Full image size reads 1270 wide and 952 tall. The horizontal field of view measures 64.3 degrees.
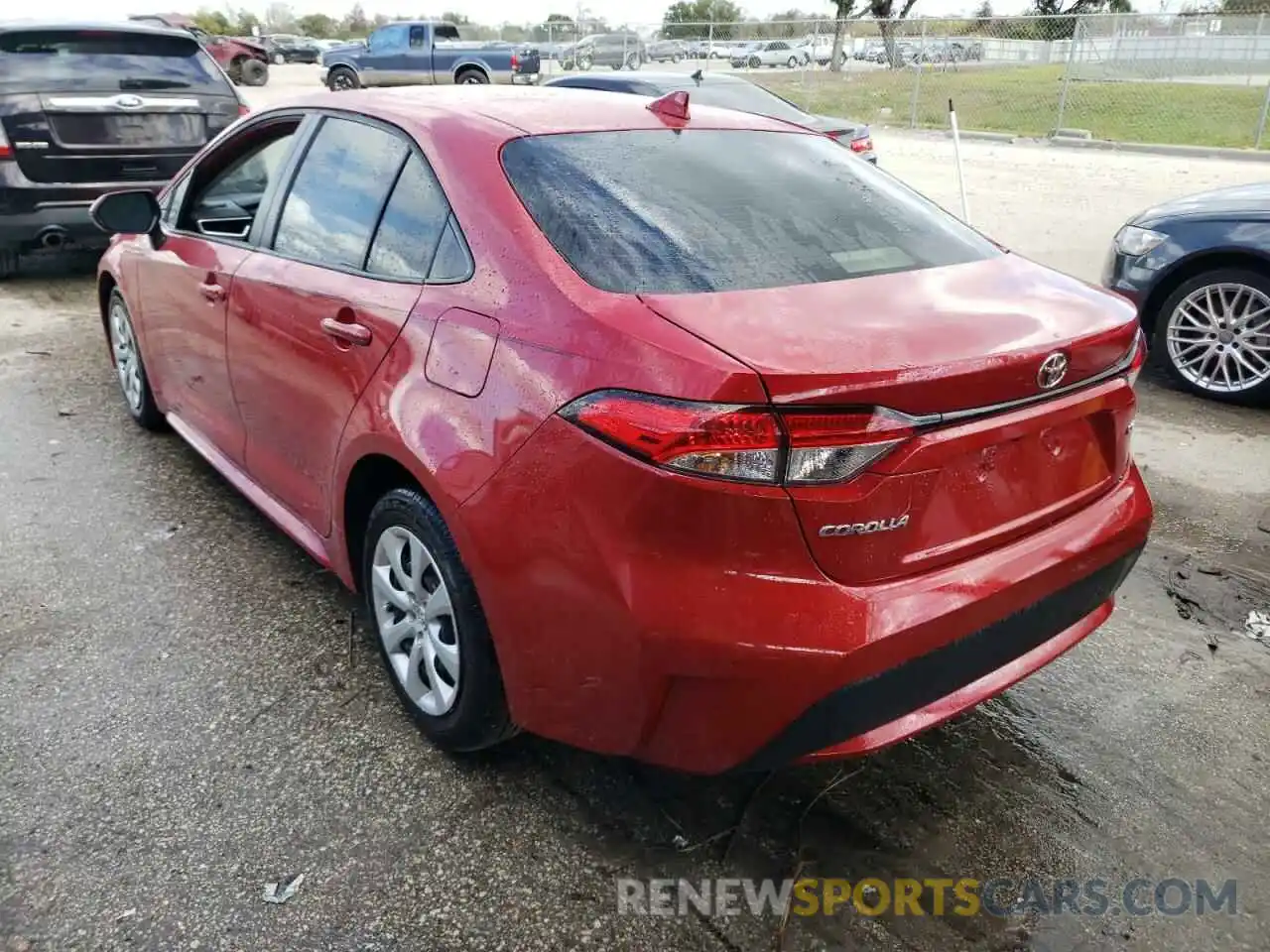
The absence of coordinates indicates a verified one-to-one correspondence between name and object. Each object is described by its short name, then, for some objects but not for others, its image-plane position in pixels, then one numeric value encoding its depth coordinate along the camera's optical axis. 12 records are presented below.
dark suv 6.87
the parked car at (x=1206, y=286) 5.34
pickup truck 24.61
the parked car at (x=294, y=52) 46.75
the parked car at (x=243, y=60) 27.53
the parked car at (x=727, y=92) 9.65
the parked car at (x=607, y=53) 30.56
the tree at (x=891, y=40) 24.77
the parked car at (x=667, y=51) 30.29
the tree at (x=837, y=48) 26.47
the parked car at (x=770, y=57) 33.25
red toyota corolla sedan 1.92
